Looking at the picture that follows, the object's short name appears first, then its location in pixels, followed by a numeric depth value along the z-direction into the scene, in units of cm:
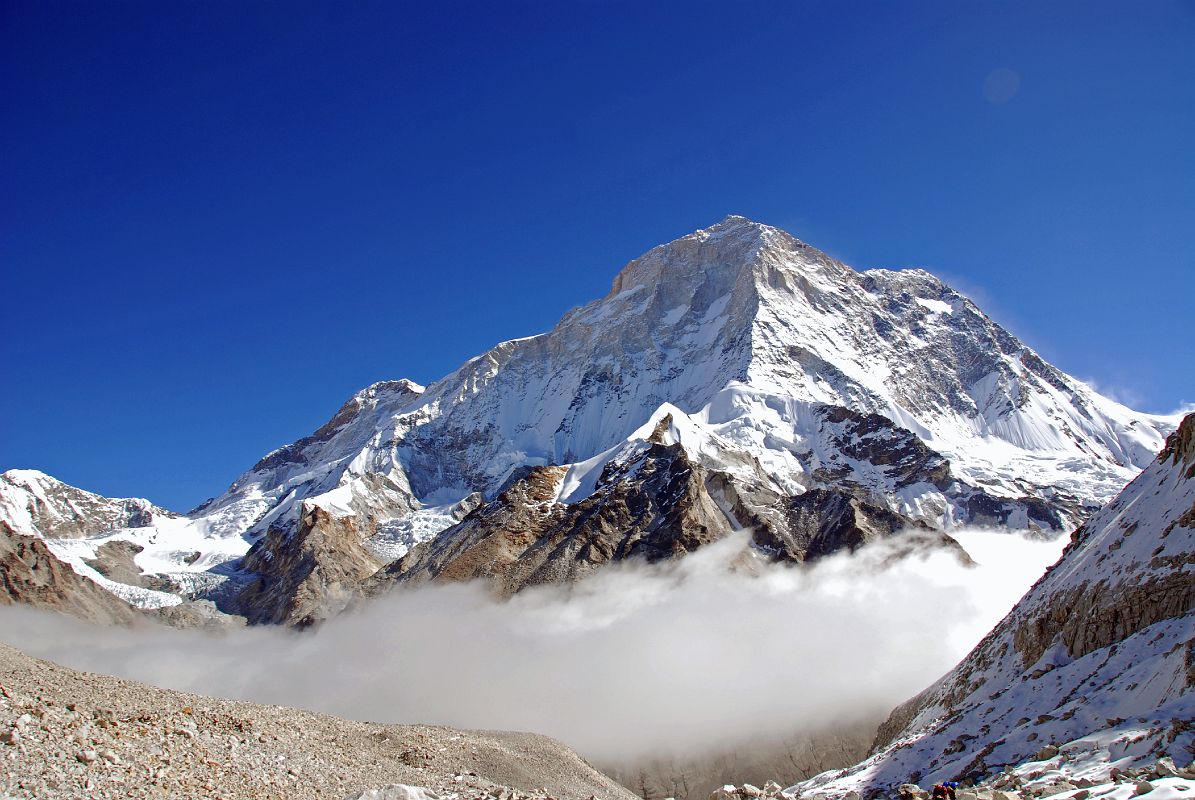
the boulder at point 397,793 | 3306
